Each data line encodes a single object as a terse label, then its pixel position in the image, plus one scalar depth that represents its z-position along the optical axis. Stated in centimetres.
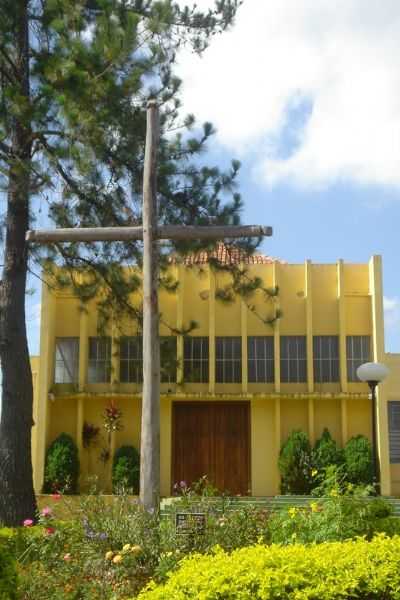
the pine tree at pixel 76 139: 1170
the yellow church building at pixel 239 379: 1767
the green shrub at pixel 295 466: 1661
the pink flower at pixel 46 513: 852
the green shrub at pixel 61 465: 1692
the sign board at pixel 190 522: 730
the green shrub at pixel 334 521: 743
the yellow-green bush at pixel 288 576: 510
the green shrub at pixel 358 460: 1645
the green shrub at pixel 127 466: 1691
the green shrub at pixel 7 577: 600
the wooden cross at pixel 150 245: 811
